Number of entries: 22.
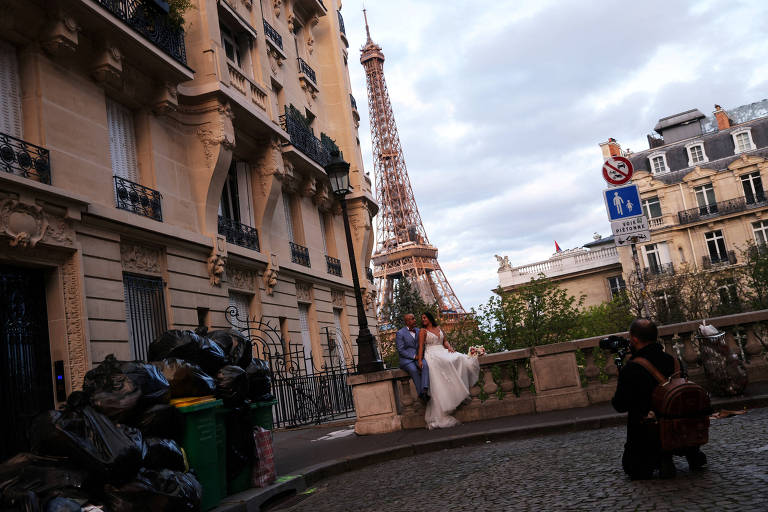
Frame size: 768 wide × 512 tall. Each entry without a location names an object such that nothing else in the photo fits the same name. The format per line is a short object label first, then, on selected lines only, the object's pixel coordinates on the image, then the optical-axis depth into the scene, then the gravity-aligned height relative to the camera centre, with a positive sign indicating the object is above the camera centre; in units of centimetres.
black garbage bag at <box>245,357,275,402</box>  677 -2
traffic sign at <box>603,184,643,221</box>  853 +152
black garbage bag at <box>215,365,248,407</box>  610 -1
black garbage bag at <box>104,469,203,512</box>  434 -65
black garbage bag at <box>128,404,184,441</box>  493 -18
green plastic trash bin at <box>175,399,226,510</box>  541 -46
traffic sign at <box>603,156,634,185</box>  876 +198
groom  988 -2
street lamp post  1081 +139
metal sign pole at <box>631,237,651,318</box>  771 +73
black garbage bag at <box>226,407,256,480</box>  623 -55
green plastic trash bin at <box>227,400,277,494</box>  629 -45
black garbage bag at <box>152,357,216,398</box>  555 +12
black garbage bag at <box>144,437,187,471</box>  480 -44
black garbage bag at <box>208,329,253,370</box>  659 +38
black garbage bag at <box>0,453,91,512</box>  381 -41
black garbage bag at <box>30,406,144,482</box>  426 -22
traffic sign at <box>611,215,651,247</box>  834 +113
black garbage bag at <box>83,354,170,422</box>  475 +11
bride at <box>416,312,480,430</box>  978 -49
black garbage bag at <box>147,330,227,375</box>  598 +38
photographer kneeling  468 -63
